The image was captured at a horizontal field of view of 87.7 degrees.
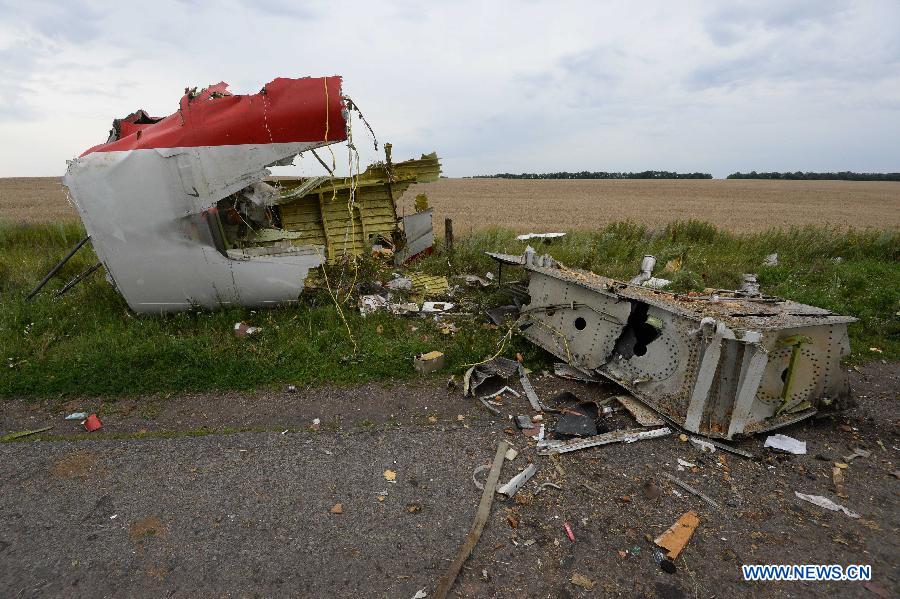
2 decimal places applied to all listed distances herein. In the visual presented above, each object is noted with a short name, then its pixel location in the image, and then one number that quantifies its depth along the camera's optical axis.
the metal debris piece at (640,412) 4.33
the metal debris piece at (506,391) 4.95
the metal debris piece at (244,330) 5.96
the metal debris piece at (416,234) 8.60
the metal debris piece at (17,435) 4.18
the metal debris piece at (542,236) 11.14
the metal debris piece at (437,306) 6.89
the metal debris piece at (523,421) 4.36
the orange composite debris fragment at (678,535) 2.97
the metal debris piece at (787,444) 4.04
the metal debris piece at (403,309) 6.74
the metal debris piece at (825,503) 3.34
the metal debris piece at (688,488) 3.42
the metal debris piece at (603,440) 3.97
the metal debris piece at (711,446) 3.99
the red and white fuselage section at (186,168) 5.65
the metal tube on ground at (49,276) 6.90
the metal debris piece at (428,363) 5.30
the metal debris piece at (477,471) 3.54
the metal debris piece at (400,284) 7.49
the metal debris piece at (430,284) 7.52
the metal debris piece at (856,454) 3.97
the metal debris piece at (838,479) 3.56
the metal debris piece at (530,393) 4.70
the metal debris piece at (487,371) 4.97
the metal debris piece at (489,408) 4.61
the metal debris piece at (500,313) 6.50
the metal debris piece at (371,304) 6.68
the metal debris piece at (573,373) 5.08
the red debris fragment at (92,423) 4.34
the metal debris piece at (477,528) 2.66
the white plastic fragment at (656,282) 6.79
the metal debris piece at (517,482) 3.45
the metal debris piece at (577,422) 4.23
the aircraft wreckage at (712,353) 3.98
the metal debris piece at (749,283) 7.84
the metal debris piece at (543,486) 3.49
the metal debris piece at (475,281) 7.82
